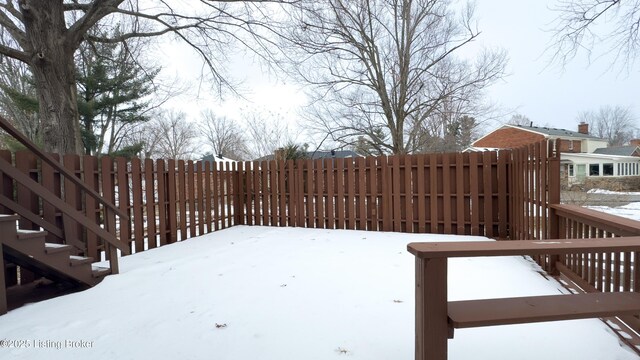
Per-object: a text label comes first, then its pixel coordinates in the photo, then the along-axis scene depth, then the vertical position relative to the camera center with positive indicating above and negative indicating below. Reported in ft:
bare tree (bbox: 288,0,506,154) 36.96 +13.38
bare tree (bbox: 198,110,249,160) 101.96 +14.53
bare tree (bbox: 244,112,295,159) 79.09 +11.33
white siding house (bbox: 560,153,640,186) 87.66 +1.57
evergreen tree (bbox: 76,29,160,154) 43.91 +12.24
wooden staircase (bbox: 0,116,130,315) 9.73 -1.79
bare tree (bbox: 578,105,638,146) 156.66 +23.12
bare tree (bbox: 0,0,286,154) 17.07 +6.79
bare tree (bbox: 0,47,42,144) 45.91 +12.89
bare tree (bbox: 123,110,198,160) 88.63 +12.65
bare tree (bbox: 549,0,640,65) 20.84 +9.15
